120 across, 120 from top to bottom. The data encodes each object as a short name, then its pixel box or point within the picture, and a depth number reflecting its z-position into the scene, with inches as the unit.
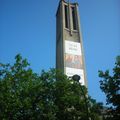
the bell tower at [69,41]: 1936.5
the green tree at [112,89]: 812.0
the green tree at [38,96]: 903.1
